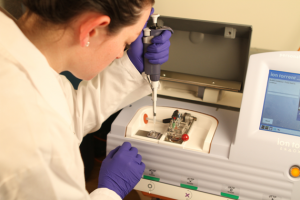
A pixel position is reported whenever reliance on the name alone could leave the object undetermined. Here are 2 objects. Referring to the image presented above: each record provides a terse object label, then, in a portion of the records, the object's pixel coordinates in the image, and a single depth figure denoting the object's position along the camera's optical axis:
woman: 0.47
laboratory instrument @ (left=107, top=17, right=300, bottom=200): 0.81
